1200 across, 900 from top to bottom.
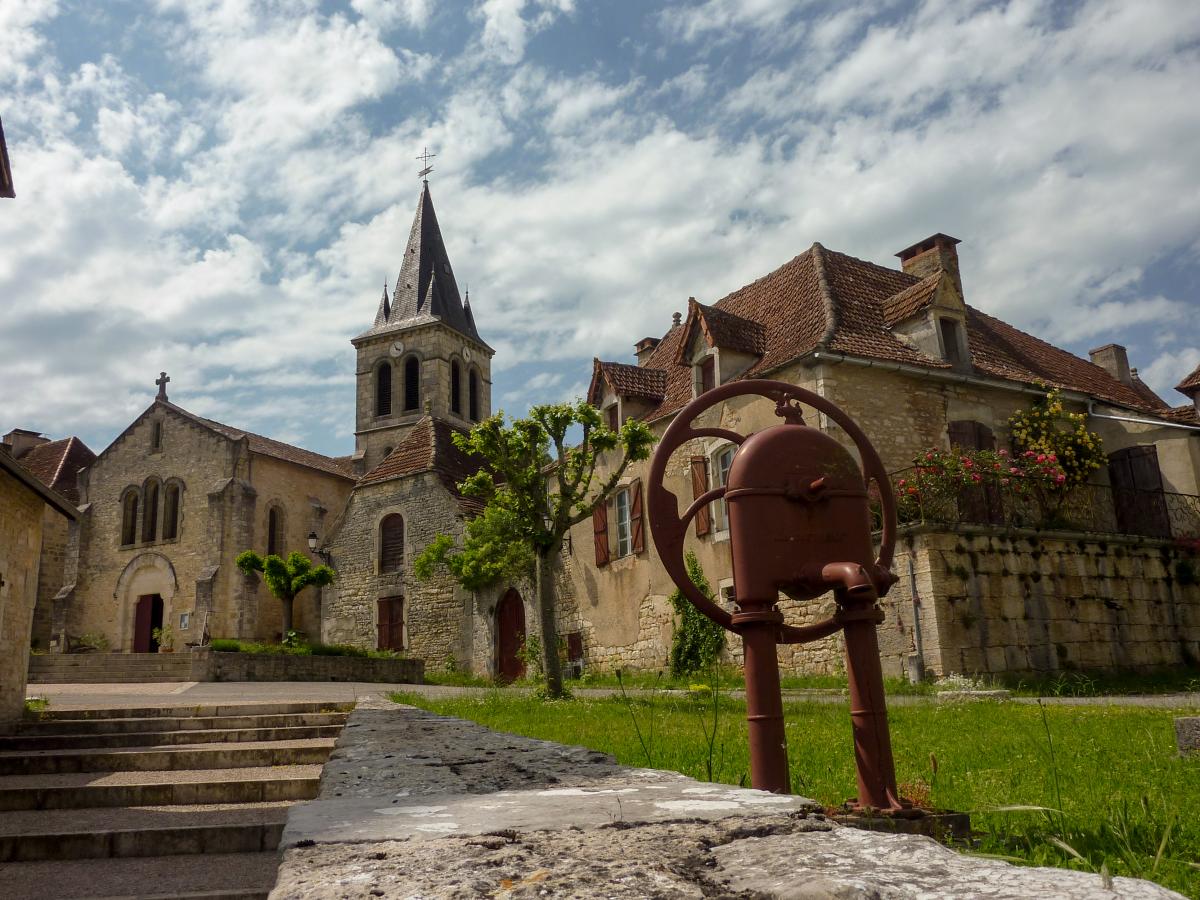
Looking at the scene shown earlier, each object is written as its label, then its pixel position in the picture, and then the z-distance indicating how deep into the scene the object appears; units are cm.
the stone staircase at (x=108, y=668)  2125
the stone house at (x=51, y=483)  3515
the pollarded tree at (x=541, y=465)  1497
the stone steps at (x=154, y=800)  411
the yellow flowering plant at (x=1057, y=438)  1894
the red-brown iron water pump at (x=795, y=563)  301
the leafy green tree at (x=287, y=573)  2727
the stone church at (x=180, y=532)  3316
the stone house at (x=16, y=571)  832
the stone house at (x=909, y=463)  1502
